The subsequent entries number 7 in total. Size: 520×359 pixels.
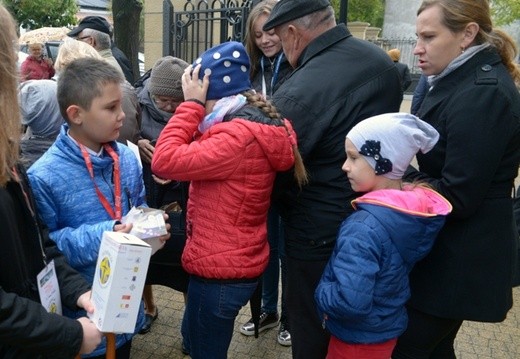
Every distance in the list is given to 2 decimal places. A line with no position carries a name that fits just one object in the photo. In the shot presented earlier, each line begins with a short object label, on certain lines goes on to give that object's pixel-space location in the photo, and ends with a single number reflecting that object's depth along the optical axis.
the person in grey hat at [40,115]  2.92
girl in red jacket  1.99
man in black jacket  2.15
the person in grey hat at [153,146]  2.72
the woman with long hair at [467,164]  1.91
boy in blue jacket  1.97
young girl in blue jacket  1.93
